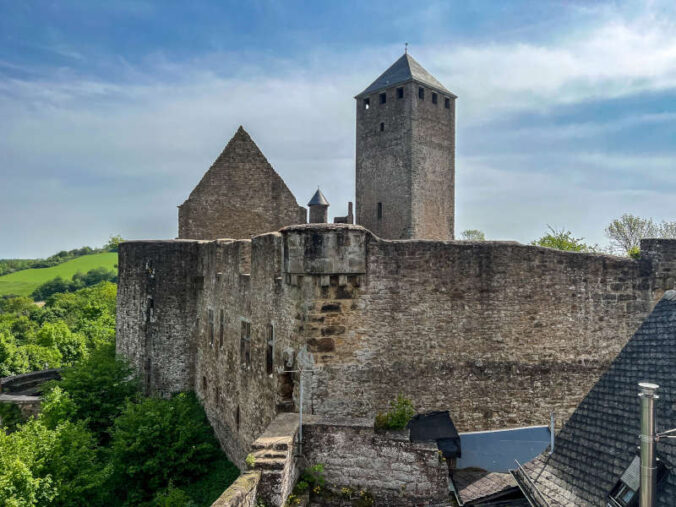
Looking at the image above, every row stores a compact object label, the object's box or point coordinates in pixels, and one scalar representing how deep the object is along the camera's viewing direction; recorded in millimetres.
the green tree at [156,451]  15031
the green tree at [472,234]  61631
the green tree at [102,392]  19062
